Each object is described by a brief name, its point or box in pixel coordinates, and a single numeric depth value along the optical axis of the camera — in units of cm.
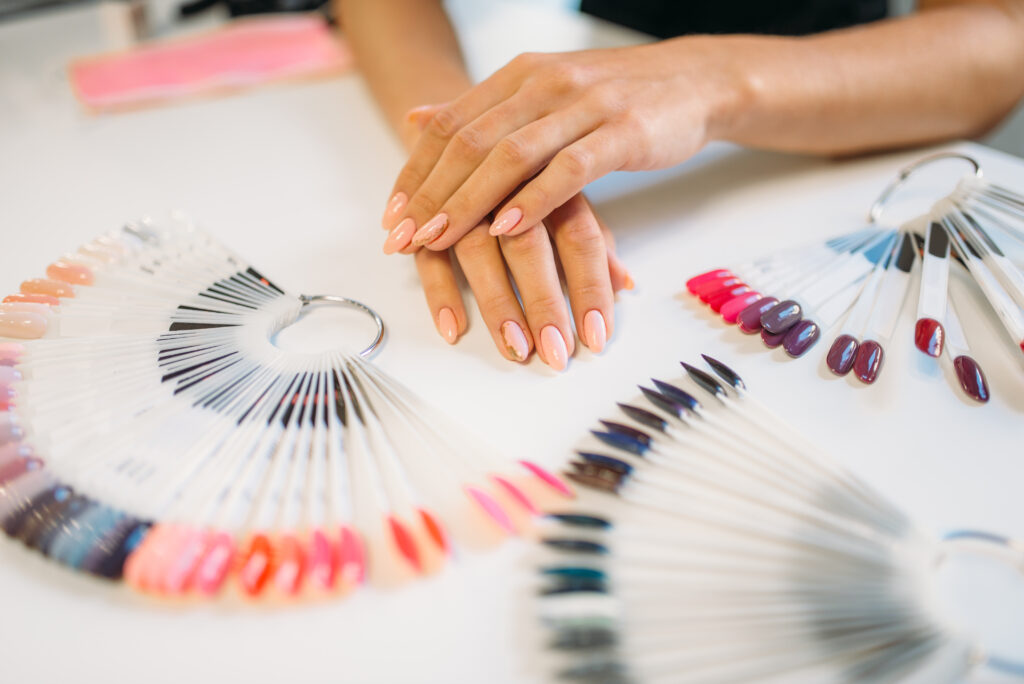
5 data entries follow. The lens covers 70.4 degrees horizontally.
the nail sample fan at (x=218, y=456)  43
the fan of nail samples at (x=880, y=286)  57
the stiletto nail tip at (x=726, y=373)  54
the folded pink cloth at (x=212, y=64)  105
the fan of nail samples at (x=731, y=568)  37
